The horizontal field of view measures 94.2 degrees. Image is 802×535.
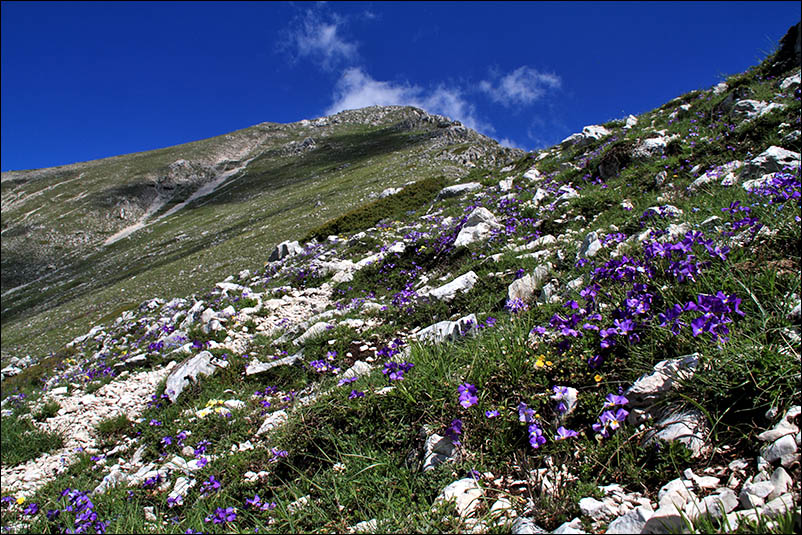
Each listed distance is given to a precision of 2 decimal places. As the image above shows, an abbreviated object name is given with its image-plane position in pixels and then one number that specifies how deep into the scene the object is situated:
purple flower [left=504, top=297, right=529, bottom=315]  4.98
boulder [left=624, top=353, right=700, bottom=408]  2.62
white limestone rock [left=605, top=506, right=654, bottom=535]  1.89
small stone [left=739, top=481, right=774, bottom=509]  1.82
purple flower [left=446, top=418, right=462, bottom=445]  2.97
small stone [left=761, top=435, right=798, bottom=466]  1.90
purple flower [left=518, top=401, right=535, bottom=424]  2.83
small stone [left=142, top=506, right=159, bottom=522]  3.92
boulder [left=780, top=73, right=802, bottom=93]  9.78
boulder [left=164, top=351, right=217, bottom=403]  7.24
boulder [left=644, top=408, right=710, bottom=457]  2.28
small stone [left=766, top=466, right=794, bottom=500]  1.81
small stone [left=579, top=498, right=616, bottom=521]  2.14
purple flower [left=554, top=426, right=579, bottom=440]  2.61
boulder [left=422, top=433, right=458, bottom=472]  3.01
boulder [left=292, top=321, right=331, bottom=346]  7.59
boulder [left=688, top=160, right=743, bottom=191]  6.77
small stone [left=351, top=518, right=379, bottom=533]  2.56
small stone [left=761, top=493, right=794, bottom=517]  1.72
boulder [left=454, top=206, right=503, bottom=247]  9.93
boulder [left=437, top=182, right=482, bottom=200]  18.88
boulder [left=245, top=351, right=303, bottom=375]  7.06
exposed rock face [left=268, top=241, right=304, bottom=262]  19.66
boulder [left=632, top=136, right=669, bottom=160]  10.39
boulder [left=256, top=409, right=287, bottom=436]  5.03
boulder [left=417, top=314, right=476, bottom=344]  4.91
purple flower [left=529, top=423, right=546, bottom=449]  2.61
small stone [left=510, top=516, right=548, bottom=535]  2.18
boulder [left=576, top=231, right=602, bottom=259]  5.62
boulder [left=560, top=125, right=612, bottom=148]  16.11
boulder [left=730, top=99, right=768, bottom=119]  9.50
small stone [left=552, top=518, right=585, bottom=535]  2.02
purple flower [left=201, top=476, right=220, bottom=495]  3.97
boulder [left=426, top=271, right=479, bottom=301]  7.33
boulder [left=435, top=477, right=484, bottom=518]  2.54
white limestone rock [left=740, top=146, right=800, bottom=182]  6.10
